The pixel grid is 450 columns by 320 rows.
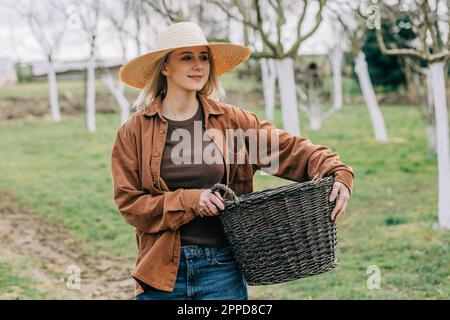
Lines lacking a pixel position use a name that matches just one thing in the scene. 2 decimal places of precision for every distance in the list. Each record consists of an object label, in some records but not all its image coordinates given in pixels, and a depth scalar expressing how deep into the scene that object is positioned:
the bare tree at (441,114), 7.55
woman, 2.82
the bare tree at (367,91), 16.12
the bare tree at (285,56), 8.37
